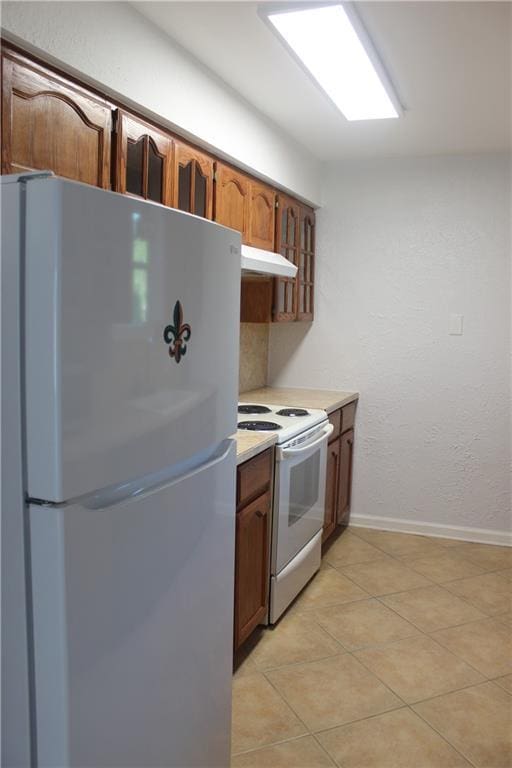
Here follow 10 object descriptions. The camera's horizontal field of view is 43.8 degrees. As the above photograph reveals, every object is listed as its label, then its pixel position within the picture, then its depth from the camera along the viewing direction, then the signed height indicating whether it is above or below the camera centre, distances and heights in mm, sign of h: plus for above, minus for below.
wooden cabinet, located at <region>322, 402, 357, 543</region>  3635 -891
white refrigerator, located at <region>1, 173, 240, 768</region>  1104 -289
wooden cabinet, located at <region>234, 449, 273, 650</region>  2387 -885
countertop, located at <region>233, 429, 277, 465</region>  2328 -476
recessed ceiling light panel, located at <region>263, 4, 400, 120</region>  1978 +942
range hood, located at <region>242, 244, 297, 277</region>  2645 +255
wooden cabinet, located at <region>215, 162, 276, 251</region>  2739 +532
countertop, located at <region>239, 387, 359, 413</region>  3607 -462
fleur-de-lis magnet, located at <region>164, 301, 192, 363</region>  1363 -38
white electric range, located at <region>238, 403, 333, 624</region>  2743 -796
